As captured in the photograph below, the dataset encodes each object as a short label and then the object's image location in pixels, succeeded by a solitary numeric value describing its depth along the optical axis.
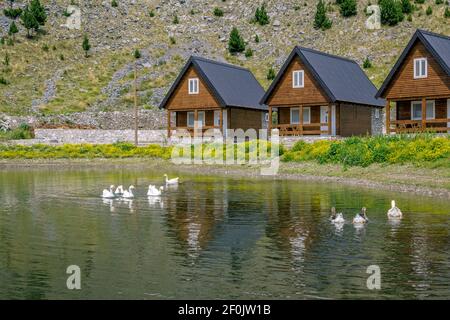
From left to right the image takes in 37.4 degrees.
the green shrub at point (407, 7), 97.00
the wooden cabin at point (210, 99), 59.12
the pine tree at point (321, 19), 101.06
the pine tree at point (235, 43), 100.50
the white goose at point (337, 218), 20.31
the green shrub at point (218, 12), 114.82
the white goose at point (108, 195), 27.84
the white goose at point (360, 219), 19.96
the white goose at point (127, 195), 27.86
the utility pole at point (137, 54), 99.35
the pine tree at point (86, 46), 100.94
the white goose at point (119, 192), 28.04
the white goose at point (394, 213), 21.20
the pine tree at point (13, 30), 100.75
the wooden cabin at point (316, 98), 52.59
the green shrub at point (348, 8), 101.44
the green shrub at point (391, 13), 94.94
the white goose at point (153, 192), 28.44
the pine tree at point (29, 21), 100.69
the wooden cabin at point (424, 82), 45.31
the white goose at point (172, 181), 33.66
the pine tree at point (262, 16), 108.44
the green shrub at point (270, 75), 87.94
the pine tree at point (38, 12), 103.43
